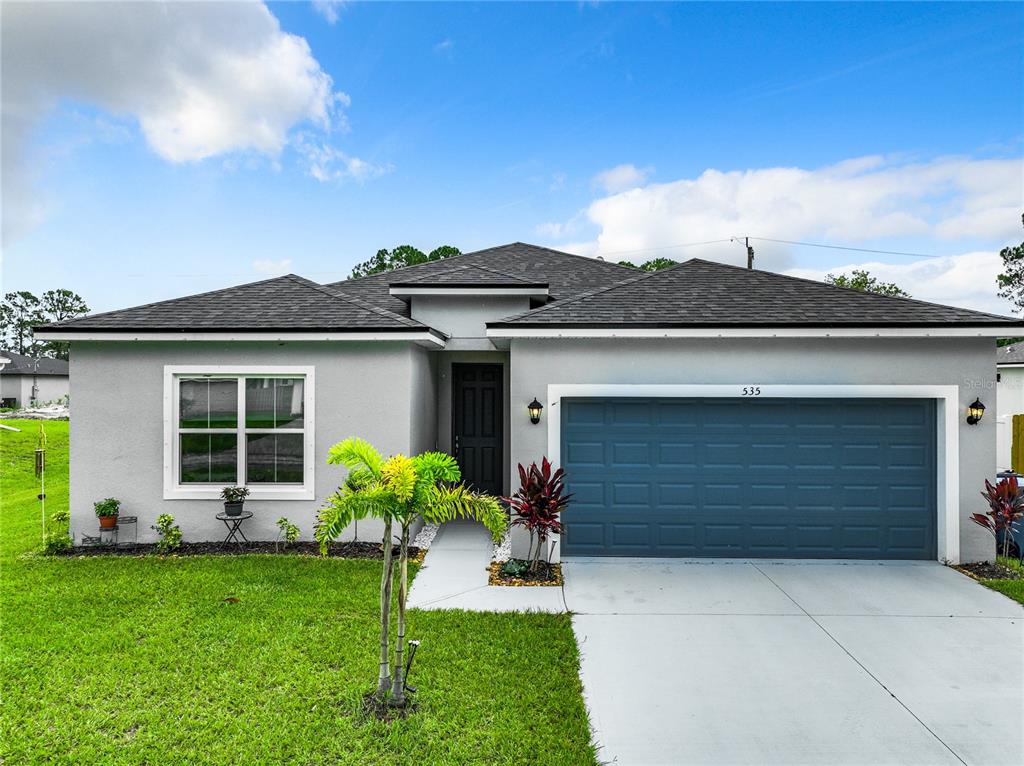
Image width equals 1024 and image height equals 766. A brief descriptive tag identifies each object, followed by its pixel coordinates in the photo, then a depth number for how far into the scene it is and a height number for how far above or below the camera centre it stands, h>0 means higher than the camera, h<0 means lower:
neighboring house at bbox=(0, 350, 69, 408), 43.16 +0.42
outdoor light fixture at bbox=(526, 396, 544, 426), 7.30 -0.30
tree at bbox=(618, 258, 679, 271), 33.16 +8.21
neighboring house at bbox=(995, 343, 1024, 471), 18.31 +0.26
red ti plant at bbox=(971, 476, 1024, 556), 6.81 -1.58
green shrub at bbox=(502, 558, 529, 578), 6.70 -2.40
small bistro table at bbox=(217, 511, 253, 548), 7.65 -2.11
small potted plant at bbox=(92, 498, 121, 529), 7.60 -1.91
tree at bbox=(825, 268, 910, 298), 30.33 +6.38
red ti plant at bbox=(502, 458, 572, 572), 6.72 -1.54
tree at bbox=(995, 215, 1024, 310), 29.32 +6.76
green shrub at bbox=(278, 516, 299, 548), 7.62 -2.16
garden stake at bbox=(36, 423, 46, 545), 8.22 -1.23
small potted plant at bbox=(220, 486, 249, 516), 7.59 -1.69
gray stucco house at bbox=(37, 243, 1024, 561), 7.20 -0.35
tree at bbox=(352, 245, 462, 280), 36.03 +9.97
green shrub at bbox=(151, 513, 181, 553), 7.44 -2.19
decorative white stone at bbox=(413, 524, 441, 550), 8.15 -2.52
